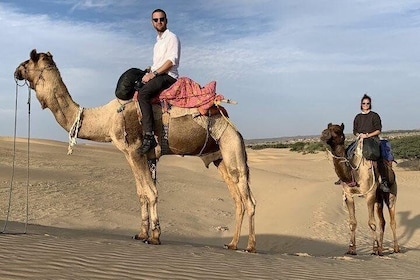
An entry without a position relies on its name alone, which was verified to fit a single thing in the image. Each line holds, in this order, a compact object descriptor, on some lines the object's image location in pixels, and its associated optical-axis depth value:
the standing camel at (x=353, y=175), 10.13
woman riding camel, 11.13
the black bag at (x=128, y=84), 7.78
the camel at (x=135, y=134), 7.79
